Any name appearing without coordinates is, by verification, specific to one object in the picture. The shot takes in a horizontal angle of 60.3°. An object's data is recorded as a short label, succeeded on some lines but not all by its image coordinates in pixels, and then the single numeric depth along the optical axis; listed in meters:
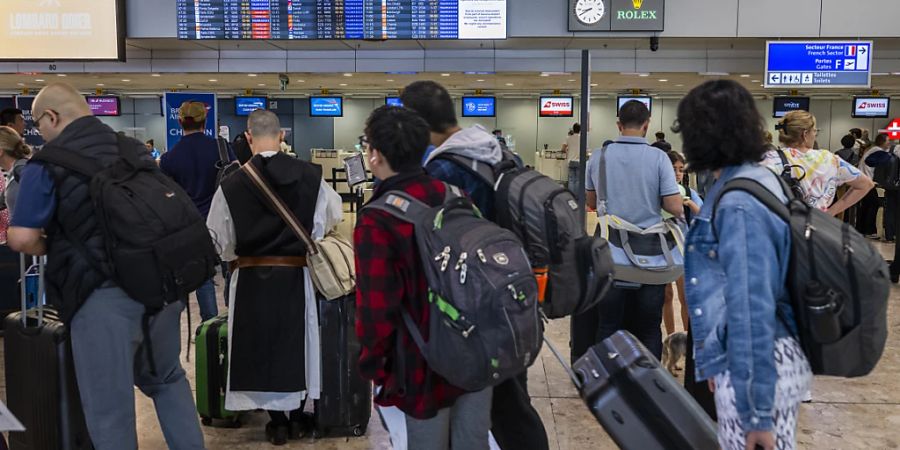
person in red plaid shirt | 1.99
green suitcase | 3.74
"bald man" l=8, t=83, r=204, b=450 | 2.58
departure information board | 8.57
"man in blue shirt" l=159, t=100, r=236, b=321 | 4.76
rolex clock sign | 8.62
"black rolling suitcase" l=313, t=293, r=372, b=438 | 3.64
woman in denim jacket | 1.76
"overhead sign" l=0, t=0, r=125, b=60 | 8.70
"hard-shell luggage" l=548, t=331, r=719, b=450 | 2.24
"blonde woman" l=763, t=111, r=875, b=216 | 4.04
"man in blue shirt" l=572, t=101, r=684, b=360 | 3.81
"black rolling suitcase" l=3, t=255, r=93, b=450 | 2.94
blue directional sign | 8.68
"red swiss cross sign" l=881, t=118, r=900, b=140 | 21.53
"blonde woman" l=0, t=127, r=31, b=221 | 5.31
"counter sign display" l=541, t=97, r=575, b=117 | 19.28
